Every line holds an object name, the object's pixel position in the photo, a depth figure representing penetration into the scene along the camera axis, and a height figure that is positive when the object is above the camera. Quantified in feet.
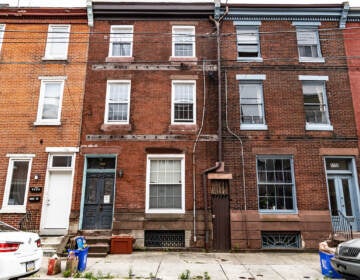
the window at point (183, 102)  38.75 +14.36
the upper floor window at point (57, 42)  41.24 +24.31
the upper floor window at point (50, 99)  38.76 +14.83
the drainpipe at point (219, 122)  34.89 +10.90
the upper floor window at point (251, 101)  38.58 +14.57
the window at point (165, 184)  36.01 +2.29
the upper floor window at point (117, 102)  38.93 +14.35
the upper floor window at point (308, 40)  41.09 +24.69
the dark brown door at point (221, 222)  33.99 -2.70
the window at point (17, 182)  35.73 +2.47
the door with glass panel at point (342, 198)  35.53 +0.47
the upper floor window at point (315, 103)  38.16 +14.23
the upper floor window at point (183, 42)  41.45 +24.49
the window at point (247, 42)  41.19 +24.38
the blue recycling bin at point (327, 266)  22.57 -5.57
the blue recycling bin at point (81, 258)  23.85 -5.14
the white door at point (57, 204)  35.24 -0.47
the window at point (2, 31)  41.37 +25.99
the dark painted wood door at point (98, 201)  35.55 -0.06
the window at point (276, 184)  35.91 +2.33
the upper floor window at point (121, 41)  41.45 +24.68
